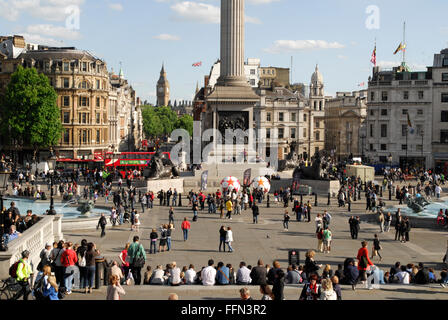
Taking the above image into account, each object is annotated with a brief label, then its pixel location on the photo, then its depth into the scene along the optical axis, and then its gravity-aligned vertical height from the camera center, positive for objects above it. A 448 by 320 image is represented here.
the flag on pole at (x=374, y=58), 84.24 +13.53
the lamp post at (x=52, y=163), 68.21 -2.04
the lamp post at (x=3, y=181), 17.53 -1.17
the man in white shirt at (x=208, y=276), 17.11 -3.87
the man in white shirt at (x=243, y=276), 17.23 -3.89
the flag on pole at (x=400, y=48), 79.54 +14.15
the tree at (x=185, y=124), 155.62 +6.45
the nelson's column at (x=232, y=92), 55.59 +5.43
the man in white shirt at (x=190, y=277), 17.64 -4.02
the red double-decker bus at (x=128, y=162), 62.84 -1.69
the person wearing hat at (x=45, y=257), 16.88 -3.38
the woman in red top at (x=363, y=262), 17.91 -3.58
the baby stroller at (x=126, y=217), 34.16 -4.21
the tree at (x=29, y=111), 68.25 +4.31
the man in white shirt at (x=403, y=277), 17.92 -4.03
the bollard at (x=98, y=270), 16.18 -3.56
